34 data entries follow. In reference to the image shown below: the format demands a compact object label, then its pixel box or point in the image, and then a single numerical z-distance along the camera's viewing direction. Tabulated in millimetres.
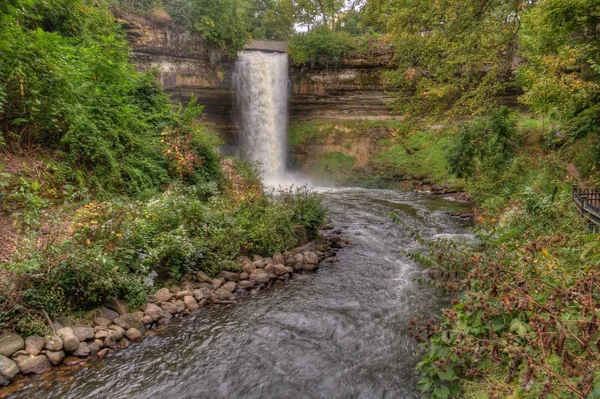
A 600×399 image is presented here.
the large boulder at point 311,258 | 8969
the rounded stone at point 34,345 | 4797
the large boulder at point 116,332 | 5492
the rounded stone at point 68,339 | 5031
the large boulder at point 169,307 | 6387
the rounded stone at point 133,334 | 5633
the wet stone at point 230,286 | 7400
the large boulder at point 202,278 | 7418
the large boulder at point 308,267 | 8758
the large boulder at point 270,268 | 8234
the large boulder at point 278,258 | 8688
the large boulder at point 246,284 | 7626
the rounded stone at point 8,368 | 4465
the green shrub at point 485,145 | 13406
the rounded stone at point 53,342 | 4918
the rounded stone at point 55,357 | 4848
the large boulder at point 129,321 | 5723
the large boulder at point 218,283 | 7374
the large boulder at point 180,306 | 6496
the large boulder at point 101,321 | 5574
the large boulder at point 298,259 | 8845
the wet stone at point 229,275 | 7703
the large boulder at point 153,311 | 6109
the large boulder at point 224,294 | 7148
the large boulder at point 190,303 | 6633
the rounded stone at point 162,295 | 6521
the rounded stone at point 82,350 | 5086
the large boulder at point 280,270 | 8297
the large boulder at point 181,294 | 6761
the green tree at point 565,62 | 7582
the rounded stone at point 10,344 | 4646
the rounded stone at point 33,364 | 4629
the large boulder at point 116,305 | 5930
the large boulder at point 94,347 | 5203
